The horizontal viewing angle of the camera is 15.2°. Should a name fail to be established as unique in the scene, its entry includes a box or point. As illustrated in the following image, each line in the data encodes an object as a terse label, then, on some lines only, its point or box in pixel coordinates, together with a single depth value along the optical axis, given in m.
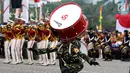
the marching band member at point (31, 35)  18.55
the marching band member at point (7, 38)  18.78
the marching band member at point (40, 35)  18.02
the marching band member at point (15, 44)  18.41
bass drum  9.06
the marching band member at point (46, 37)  17.92
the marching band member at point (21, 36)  18.48
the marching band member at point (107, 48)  23.28
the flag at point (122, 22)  26.00
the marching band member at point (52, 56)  18.60
